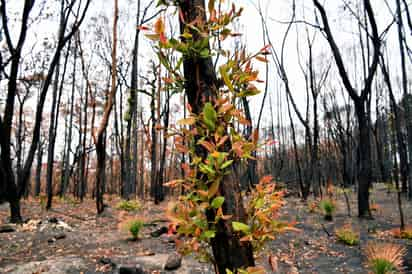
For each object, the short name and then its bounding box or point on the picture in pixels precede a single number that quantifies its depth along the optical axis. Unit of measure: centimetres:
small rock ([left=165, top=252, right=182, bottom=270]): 408
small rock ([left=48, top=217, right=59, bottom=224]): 681
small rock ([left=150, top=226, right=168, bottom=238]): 583
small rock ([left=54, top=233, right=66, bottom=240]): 562
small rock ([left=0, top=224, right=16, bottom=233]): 570
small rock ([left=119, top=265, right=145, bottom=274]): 379
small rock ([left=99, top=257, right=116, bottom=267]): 421
